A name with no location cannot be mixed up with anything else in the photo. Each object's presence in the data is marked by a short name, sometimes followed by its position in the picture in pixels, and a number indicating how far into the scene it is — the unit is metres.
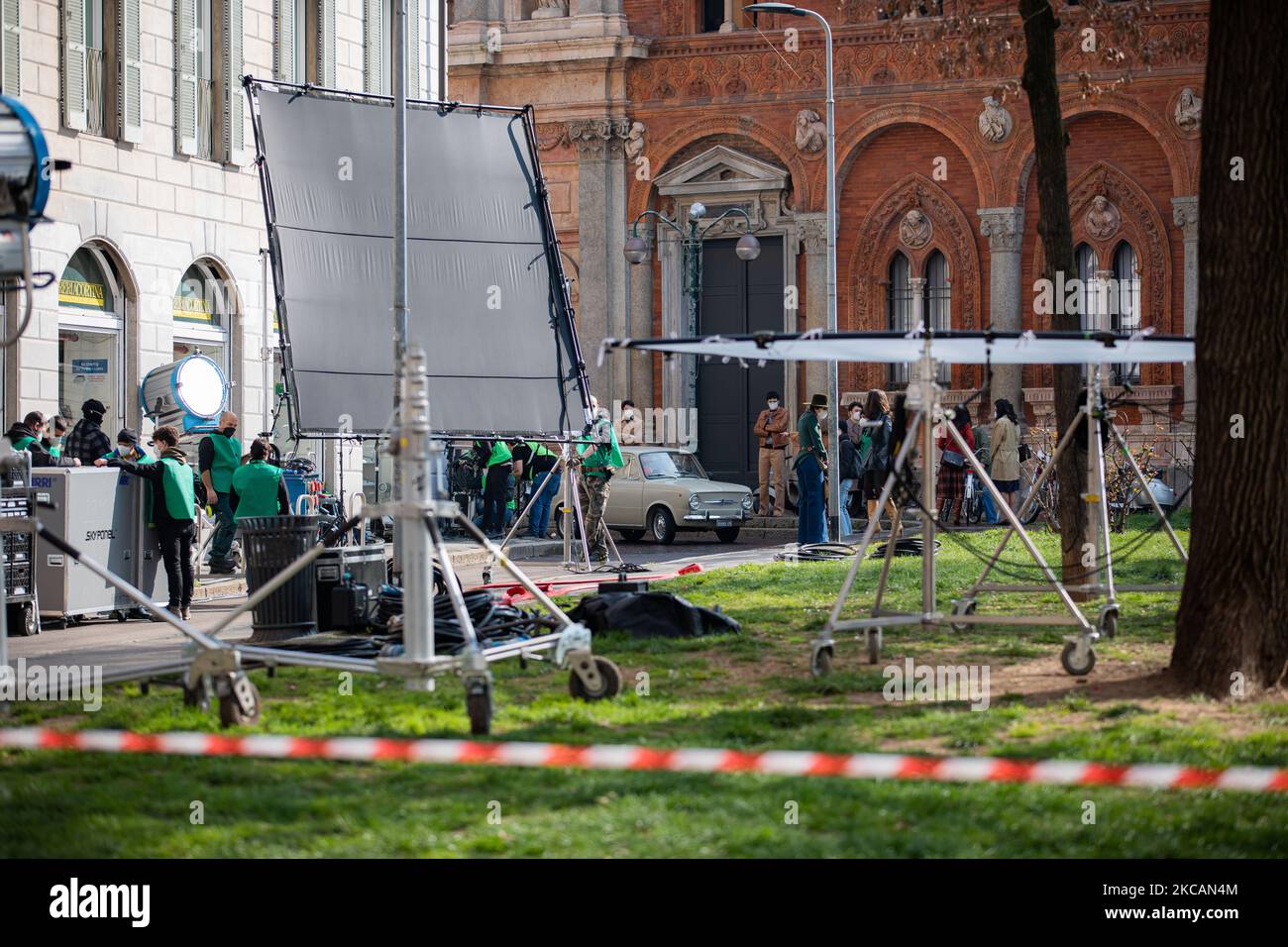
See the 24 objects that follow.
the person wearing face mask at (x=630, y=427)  36.66
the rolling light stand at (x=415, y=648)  9.12
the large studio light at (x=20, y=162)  9.53
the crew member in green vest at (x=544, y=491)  29.89
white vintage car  30.73
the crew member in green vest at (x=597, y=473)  22.20
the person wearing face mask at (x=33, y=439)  18.33
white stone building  23.89
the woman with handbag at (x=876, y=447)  25.83
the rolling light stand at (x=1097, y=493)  13.35
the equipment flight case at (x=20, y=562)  15.96
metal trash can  14.23
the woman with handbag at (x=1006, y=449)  30.56
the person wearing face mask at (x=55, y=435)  20.17
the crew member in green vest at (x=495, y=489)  29.62
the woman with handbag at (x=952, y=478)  31.84
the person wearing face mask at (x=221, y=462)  20.62
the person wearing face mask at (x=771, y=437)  33.56
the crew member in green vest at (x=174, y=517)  17.06
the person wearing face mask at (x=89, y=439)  20.34
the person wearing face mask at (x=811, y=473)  24.31
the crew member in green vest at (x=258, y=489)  17.80
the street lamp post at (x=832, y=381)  28.31
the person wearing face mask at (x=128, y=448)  20.94
